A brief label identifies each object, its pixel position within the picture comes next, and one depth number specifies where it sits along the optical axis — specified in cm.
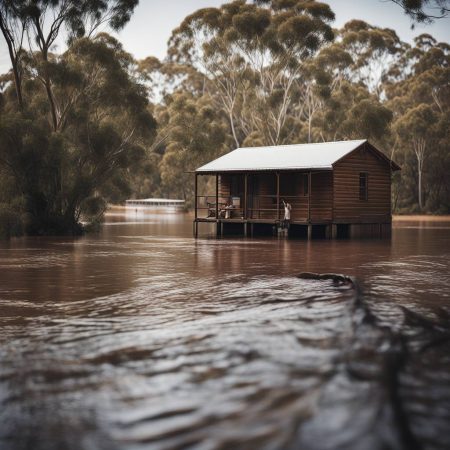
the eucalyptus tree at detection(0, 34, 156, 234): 3222
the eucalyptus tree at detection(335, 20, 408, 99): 6875
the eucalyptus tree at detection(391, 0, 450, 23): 2200
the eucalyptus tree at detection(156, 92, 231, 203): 5316
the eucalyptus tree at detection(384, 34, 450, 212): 6153
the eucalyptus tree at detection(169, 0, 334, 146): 5359
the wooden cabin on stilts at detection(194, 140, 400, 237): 3209
